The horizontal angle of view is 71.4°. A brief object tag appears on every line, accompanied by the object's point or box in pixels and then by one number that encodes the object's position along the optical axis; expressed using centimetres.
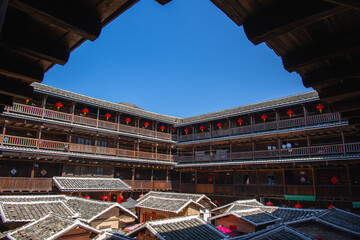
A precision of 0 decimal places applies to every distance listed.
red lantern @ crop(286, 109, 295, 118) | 2277
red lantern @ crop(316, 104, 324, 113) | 2108
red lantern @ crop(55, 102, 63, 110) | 2220
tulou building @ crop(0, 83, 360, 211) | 2003
